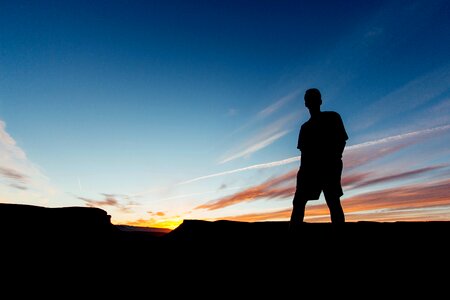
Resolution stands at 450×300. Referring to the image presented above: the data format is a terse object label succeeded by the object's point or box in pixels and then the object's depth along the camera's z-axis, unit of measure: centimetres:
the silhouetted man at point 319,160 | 432
